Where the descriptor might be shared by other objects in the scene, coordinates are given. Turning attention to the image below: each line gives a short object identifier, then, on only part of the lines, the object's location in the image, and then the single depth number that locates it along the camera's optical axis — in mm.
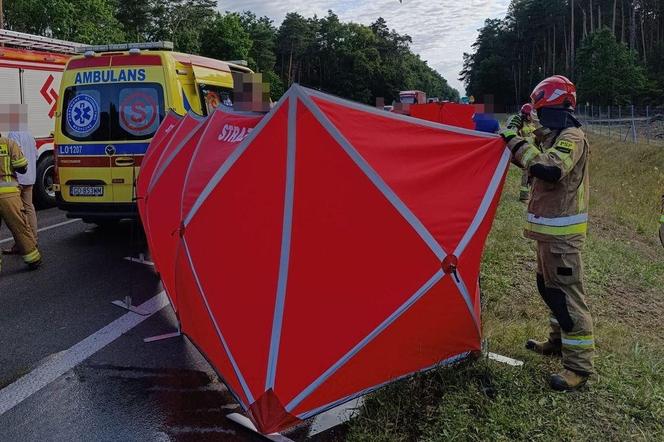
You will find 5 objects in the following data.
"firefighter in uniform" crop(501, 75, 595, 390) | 3494
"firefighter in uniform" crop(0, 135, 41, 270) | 6559
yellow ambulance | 7238
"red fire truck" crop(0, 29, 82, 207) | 10281
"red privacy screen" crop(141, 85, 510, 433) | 3098
